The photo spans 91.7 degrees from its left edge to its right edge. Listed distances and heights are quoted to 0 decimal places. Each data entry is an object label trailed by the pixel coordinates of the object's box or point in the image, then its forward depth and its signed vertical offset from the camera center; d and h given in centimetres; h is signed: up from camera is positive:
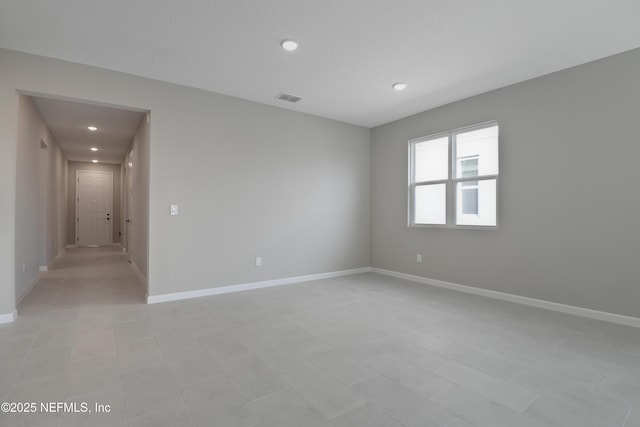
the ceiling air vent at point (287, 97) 441 +164
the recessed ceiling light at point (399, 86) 403 +164
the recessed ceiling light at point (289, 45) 301 +163
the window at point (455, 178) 427 +50
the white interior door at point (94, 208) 947 +5
